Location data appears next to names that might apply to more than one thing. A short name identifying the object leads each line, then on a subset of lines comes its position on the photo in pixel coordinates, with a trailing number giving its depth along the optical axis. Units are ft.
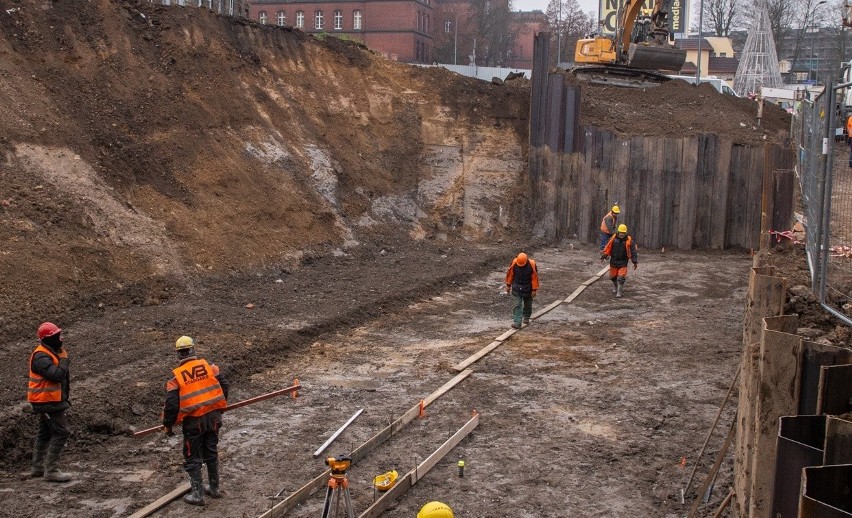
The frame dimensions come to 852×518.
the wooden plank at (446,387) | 37.24
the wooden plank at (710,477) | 25.38
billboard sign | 126.14
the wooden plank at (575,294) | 59.00
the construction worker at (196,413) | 27.25
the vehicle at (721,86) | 125.30
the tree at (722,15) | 238.27
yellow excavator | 90.99
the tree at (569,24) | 234.56
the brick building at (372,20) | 223.92
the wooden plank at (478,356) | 42.39
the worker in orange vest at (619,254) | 58.75
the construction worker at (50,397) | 28.48
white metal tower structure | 170.91
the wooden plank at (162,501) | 26.07
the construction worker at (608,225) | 70.28
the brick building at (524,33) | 273.75
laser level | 23.75
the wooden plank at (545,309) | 53.93
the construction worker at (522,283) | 50.37
